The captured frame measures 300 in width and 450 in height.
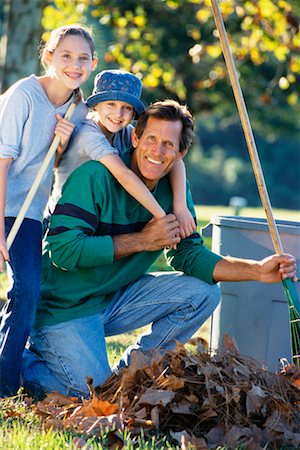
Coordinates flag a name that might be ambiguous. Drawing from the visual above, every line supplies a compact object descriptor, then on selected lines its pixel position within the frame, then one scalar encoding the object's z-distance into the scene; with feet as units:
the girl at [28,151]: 23.66
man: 24.44
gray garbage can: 26.83
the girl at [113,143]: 24.59
